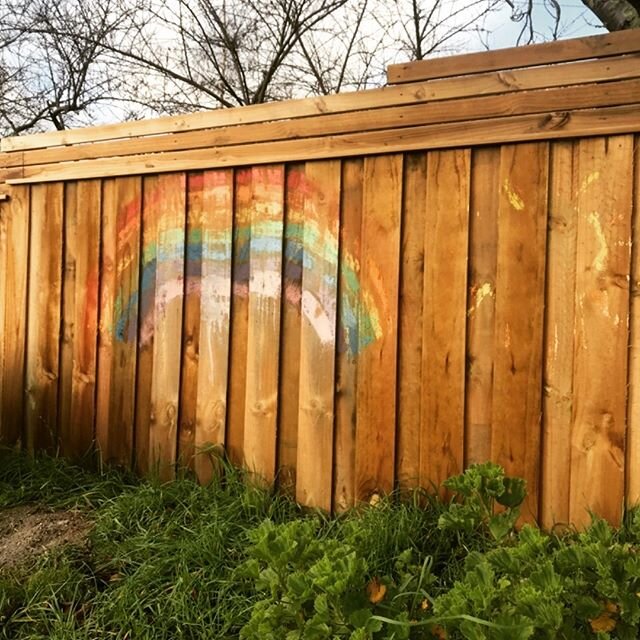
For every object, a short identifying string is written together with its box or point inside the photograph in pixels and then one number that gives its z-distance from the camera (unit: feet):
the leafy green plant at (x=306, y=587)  4.66
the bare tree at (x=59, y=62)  26.71
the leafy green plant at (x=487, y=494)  5.79
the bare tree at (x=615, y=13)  14.07
